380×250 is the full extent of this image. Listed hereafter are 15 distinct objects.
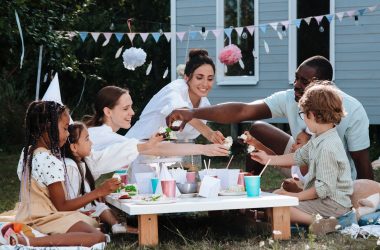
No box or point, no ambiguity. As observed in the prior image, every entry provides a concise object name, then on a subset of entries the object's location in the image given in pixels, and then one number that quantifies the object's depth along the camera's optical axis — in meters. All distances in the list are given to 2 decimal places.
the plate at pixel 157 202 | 4.78
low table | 4.71
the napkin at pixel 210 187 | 5.03
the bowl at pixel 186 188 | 5.22
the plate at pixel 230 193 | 5.10
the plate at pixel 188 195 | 5.12
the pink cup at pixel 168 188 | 4.94
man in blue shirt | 5.85
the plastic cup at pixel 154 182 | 5.16
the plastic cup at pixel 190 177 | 5.36
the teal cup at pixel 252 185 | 4.96
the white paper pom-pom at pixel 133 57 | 11.52
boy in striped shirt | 5.25
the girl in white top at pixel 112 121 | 5.69
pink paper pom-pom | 11.41
